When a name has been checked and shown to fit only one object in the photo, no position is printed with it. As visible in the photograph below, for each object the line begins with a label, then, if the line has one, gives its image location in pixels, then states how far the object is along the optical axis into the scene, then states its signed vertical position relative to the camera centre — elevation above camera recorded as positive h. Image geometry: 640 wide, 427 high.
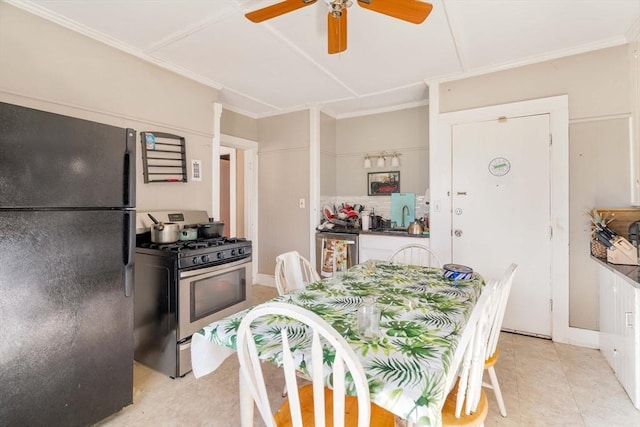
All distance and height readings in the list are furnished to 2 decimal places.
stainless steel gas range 2.15 -0.60
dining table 0.87 -0.47
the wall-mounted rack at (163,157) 2.67 +0.50
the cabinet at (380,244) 3.38 -0.37
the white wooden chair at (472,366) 1.02 -0.55
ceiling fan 1.50 +1.03
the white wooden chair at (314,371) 0.82 -0.47
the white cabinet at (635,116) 2.31 +0.72
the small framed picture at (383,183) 4.12 +0.40
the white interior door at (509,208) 2.75 +0.03
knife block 2.15 -0.29
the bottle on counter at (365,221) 3.96 -0.12
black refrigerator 1.38 -0.28
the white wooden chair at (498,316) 1.39 -0.51
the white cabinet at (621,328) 1.82 -0.79
